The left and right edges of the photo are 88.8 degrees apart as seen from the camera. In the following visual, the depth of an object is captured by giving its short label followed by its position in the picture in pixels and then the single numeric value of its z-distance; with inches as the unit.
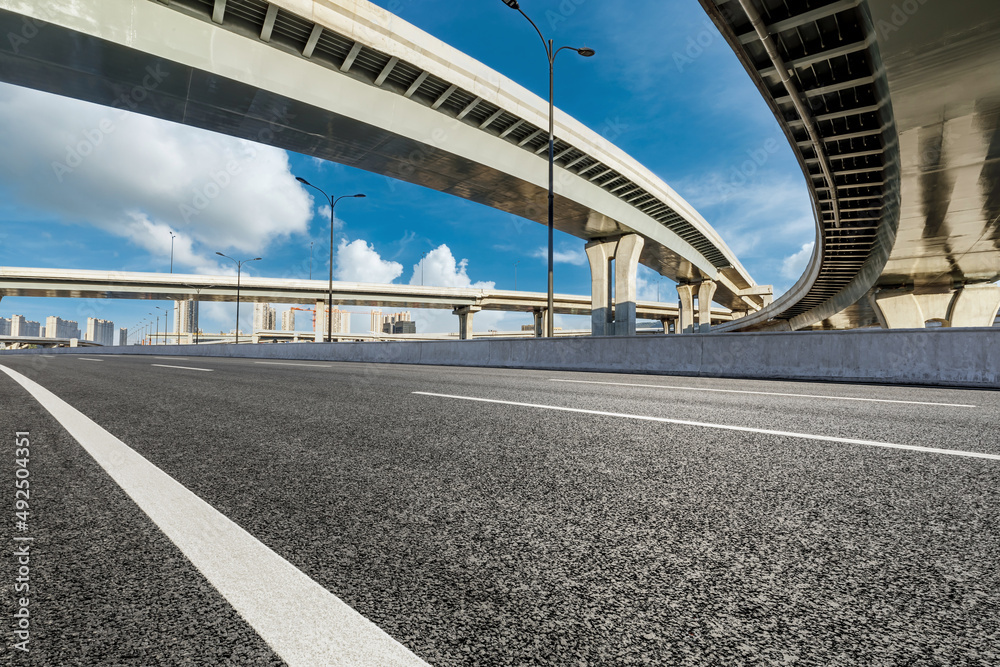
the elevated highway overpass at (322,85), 510.6
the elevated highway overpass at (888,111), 491.2
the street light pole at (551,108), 732.7
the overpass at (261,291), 2071.9
